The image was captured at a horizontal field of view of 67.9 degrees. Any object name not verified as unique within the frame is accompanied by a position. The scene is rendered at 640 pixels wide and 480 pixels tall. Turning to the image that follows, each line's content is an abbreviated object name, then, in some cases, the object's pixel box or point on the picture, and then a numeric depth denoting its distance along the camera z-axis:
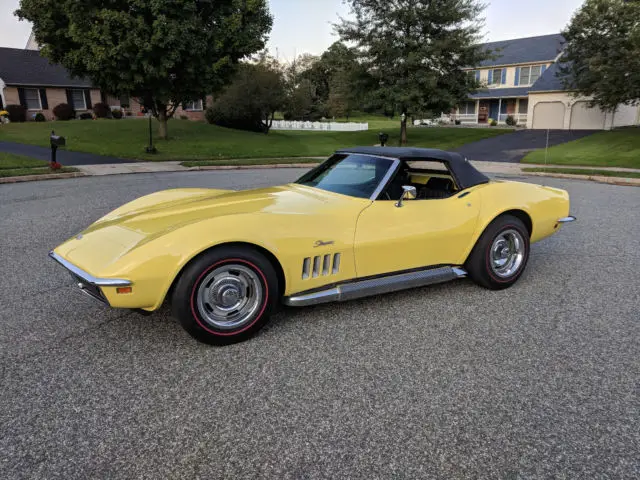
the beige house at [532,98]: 36.41
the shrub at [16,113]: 35.97
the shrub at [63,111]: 37.75
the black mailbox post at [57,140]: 13.41
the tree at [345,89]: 29.14
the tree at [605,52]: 21.94
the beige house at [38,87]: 36.84
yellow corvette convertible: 3.20
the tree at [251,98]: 35.09
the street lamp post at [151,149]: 21.12
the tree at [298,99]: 37.06
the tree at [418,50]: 26.59
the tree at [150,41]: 20.08
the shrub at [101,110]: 39.66
